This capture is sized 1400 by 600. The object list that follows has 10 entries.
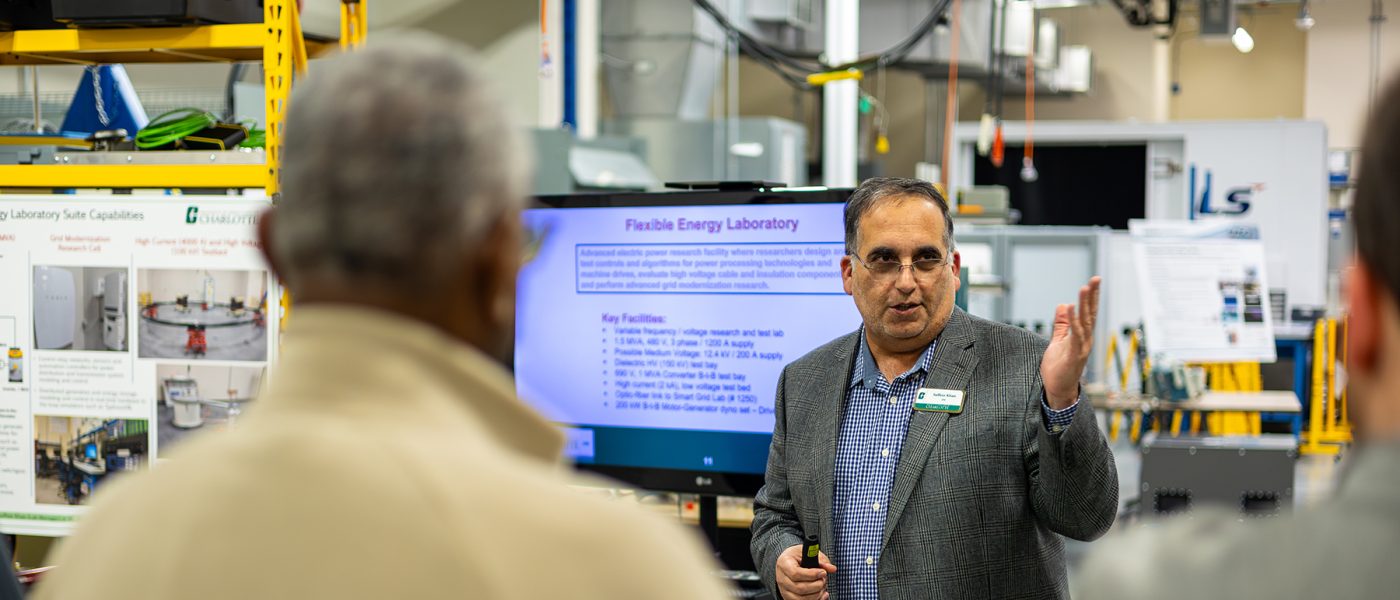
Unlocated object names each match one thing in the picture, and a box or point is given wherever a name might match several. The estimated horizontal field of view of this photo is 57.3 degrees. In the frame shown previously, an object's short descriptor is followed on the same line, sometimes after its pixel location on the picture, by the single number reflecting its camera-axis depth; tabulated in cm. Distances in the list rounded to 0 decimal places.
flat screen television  267
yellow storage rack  254
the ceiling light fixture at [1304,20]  1263
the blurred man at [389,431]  79
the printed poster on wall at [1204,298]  760
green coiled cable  267
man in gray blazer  223
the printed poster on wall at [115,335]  265
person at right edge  80
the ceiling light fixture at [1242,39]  1344
